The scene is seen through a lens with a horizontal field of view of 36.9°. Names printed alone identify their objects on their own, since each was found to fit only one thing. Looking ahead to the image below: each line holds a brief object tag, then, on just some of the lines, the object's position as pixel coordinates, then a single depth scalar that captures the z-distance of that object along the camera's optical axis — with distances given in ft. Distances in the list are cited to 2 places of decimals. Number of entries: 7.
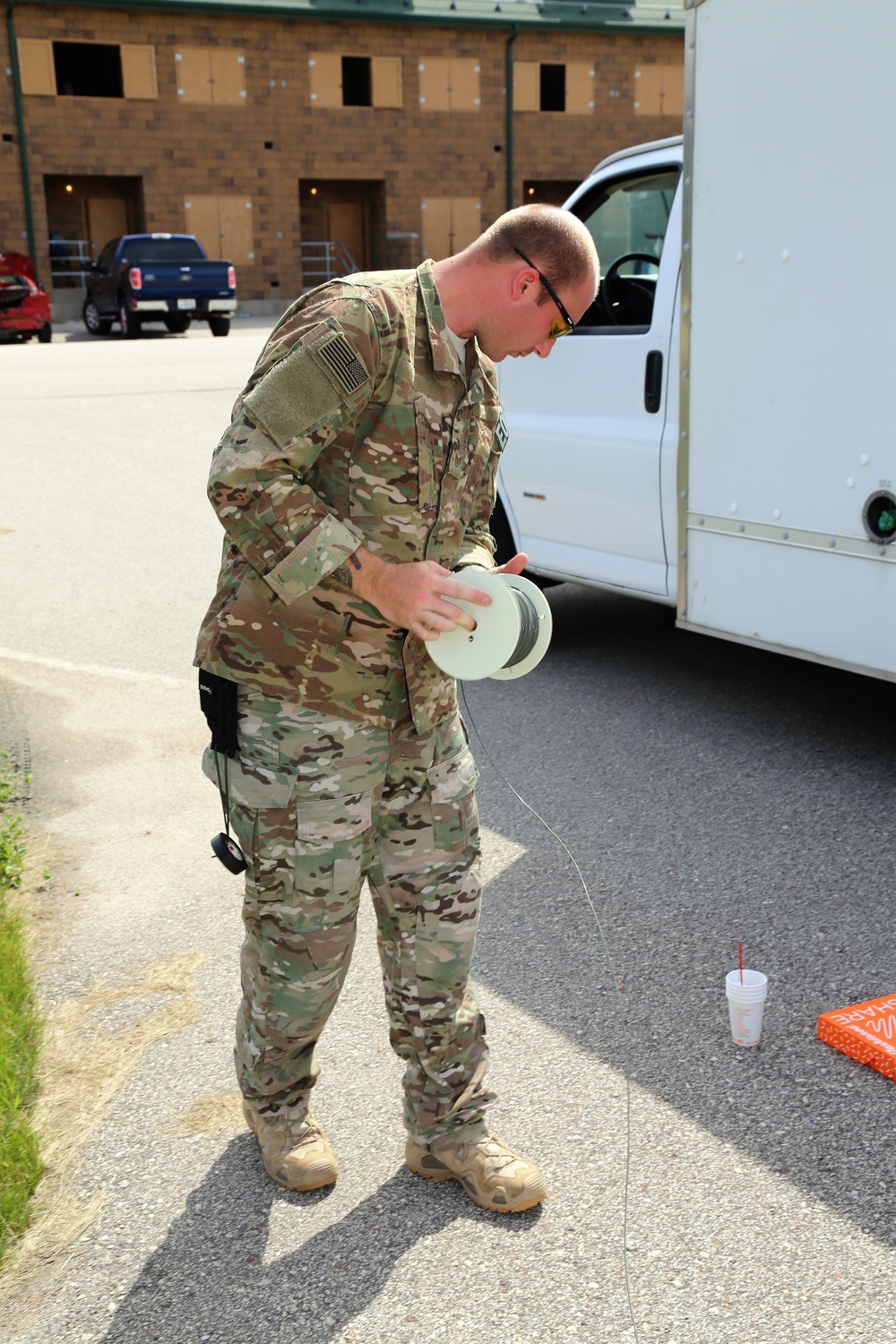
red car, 75.51
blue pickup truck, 77.61
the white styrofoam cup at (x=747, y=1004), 10.38
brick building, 108.58
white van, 13.87
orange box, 10.12
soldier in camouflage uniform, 7.55
